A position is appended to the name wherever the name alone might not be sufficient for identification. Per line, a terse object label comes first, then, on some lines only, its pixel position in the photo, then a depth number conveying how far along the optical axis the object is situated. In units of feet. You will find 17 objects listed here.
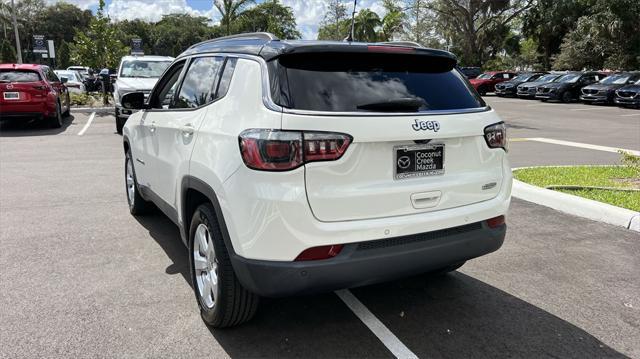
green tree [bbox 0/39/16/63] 154.09
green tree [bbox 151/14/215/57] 295.48
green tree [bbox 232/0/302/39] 106.85
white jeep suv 9.20
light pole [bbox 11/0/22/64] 90.37
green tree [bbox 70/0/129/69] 67.00
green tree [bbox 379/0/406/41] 168.19
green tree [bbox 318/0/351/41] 151.24
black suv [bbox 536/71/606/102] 88.69
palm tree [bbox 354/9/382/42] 188.00
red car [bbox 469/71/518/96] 109.70
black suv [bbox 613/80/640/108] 75.10
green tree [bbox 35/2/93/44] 254.88
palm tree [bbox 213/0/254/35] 96.32
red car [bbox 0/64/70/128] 42.86
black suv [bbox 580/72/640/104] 81.30
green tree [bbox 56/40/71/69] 216.13
